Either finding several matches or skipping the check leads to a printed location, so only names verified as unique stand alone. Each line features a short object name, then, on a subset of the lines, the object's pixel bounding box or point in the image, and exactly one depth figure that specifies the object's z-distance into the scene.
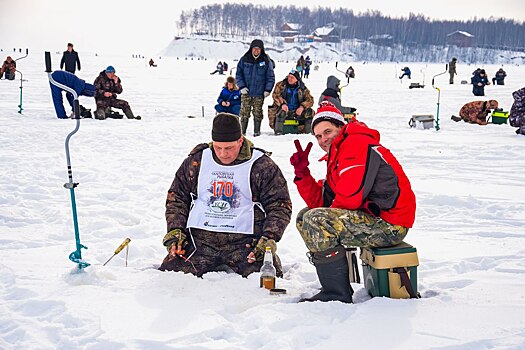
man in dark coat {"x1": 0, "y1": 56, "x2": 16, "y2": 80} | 23.02
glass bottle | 3.49
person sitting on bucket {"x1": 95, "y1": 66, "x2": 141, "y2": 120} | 12.83
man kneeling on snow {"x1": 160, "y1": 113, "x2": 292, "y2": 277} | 3.94
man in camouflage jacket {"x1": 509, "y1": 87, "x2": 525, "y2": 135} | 10.92
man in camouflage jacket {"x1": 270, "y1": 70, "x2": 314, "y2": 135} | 10.89
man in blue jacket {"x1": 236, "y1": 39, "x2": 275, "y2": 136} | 10.46
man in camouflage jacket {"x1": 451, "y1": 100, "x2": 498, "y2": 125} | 12.87
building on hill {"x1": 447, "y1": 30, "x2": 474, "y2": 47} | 127.88
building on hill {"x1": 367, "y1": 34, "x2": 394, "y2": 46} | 132.39
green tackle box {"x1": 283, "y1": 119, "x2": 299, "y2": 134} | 10.91
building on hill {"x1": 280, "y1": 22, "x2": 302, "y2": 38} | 138.88
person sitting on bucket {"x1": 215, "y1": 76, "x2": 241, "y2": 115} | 11.20
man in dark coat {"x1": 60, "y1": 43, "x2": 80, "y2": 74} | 17.98
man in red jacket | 3.11
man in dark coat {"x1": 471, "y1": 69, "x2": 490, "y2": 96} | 20.62
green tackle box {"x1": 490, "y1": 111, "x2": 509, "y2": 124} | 12.62
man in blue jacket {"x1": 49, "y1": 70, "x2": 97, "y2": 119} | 11.40
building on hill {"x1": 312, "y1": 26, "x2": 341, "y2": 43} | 132.00
